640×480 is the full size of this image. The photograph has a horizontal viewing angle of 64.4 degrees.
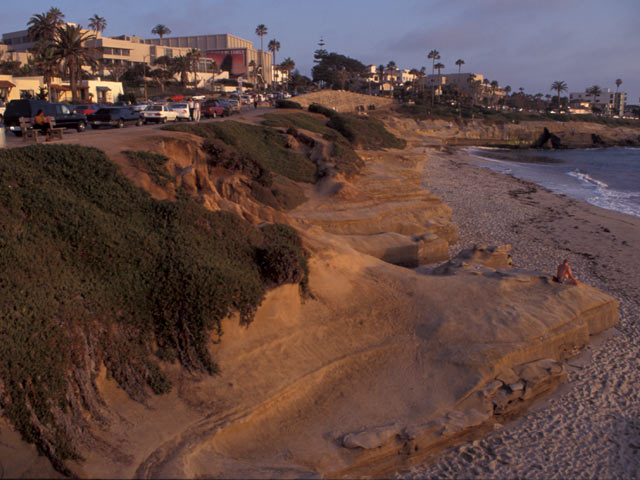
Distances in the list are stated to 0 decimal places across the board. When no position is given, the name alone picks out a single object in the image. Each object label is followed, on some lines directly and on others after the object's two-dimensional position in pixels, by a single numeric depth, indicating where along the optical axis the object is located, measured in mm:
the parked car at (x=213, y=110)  40219
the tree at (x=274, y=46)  131375
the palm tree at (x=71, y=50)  51562
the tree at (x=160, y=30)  134625
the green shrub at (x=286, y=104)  55288
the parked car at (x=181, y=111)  33844
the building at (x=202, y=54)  103938
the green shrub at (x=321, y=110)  49994
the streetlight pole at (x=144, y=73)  86906
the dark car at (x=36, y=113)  23531
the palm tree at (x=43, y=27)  60000
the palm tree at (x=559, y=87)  159250
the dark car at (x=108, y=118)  28609
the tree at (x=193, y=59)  93125
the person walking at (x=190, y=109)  33778
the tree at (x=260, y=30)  139875
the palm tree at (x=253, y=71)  119912
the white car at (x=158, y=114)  31944
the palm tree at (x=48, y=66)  51719
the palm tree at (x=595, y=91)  179388
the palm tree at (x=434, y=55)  133375
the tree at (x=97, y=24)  113938
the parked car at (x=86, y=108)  35781
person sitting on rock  12577
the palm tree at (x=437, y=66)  131125
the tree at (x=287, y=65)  128625
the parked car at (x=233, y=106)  47594
